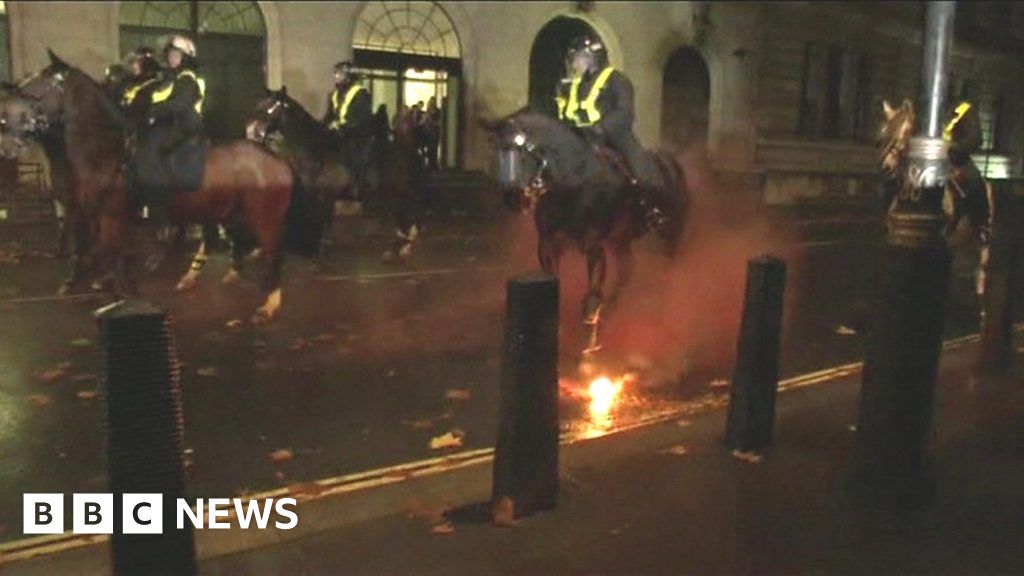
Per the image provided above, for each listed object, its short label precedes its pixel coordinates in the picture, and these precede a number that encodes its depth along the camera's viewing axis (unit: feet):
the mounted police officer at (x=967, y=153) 32.78
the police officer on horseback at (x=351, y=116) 42.83
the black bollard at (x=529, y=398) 15.64
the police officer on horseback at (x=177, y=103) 30.19
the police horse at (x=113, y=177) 29.91
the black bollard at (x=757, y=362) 19.54
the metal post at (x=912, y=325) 16.16
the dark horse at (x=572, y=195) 26.18
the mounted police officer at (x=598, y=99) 28.22
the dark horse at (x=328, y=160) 35.73
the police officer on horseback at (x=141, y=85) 31.58
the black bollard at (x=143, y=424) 12.39
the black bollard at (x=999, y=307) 26.66
